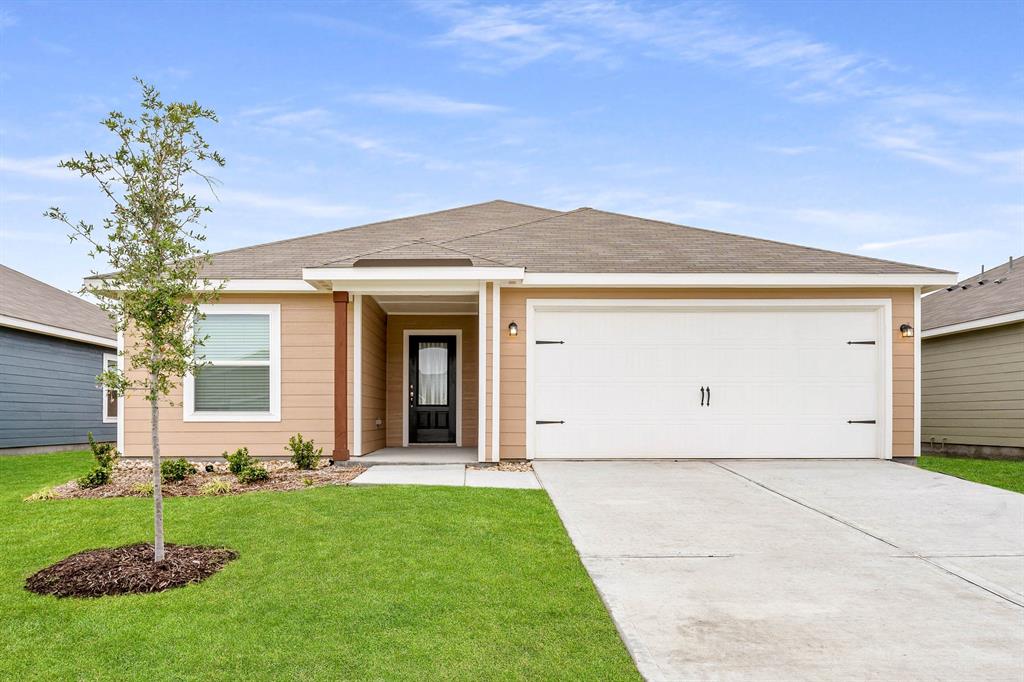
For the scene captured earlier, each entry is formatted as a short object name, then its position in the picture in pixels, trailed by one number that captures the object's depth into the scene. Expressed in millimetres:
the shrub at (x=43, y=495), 6637
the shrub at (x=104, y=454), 7492
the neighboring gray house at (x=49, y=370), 12008
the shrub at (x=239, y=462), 7430
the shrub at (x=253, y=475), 7160
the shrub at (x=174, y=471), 7375
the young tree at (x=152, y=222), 3994
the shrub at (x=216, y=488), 6711
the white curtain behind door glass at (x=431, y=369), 11766
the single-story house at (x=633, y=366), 8820
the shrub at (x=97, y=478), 7111
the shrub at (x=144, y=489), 6733
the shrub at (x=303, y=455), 8258
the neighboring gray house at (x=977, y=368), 11453
